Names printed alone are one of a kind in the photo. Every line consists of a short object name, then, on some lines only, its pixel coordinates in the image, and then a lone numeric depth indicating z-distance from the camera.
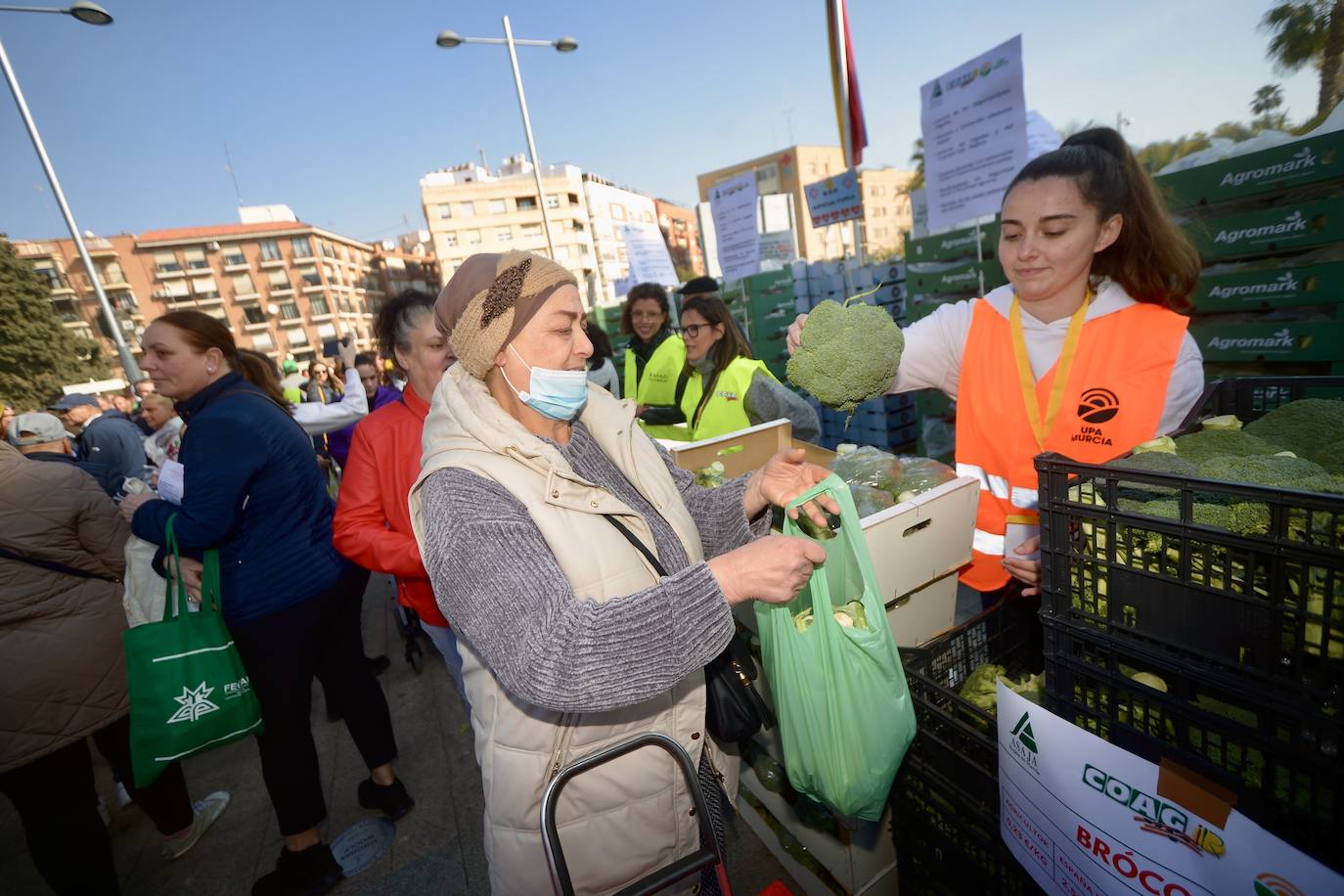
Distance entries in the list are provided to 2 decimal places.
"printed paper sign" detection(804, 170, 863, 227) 6.61
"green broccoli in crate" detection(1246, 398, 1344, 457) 1.19
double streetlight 11.27
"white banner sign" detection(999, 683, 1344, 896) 0.81
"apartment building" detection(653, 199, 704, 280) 62.44
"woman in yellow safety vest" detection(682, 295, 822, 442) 3.29
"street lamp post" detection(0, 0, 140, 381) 6.79
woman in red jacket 2.26
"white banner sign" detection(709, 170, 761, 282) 7.49
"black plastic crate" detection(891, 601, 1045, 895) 1.31
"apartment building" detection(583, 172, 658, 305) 51.66
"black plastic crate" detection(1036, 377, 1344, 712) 0.78
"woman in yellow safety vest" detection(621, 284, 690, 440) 4.25
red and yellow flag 4.36
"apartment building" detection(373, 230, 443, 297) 61.19
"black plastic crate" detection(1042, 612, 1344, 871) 0.82
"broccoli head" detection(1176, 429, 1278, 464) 1.18
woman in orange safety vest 1.62
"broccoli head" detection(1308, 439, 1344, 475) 1.12
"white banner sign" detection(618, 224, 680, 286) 8.12
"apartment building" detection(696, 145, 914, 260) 59.66
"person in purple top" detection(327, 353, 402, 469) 4.32
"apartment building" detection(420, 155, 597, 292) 47.44
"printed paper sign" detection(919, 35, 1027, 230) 4.06
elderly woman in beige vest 1.06
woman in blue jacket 2.09
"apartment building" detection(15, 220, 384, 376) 46.84
